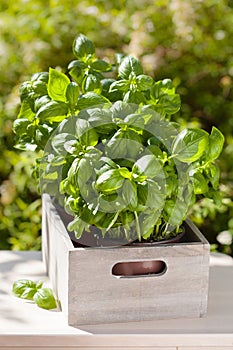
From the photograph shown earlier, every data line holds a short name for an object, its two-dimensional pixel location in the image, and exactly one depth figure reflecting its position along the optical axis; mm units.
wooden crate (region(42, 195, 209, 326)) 1276
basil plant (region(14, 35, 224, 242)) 1237
